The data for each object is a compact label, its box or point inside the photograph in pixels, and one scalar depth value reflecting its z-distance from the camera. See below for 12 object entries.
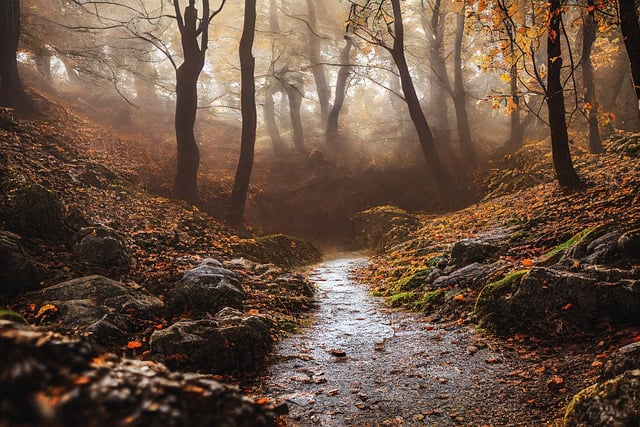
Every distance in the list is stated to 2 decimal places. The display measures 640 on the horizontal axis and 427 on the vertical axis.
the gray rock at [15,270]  4.57
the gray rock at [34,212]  5.76
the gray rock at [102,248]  5.88
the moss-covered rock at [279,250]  9.73
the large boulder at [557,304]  3.74
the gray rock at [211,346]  3.79
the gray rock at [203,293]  5.27
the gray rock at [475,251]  6.55
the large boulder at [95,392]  0.90
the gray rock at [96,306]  4.06
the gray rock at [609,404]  2.17
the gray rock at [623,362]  2.56
